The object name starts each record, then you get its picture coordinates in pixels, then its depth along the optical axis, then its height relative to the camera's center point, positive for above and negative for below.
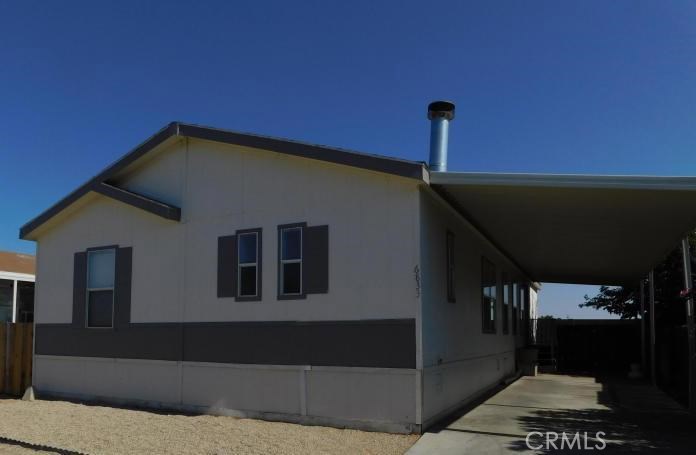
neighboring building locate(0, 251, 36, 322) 20.41 +0.11
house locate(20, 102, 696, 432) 8.62 +0.38
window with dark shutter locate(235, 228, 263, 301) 9.92 +0.43
